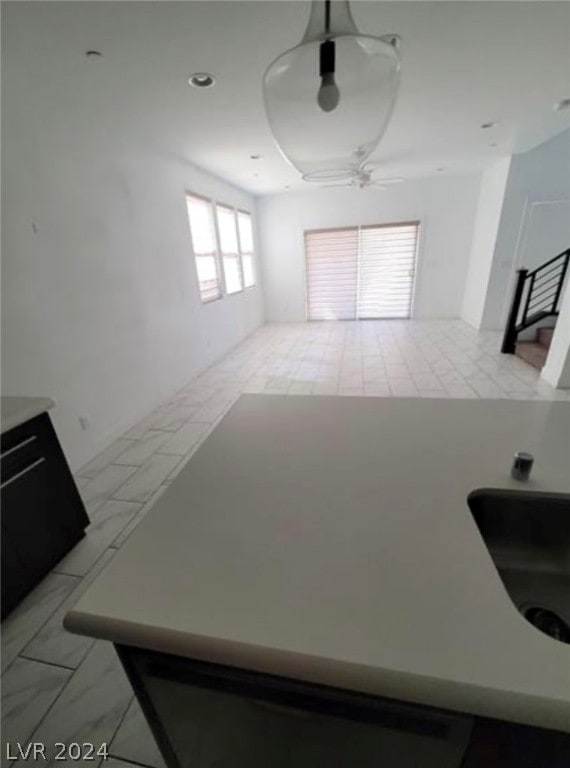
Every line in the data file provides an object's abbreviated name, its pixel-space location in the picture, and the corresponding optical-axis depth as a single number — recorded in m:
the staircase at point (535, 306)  4.18
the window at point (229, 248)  5.23
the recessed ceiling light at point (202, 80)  2.17
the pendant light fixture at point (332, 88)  0.77
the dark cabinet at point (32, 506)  1.42
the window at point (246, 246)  6.08
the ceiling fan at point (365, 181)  3.73
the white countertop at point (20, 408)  1.37
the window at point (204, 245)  4.39
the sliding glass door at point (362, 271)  6.66
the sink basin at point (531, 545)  0.84
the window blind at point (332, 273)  6.85
